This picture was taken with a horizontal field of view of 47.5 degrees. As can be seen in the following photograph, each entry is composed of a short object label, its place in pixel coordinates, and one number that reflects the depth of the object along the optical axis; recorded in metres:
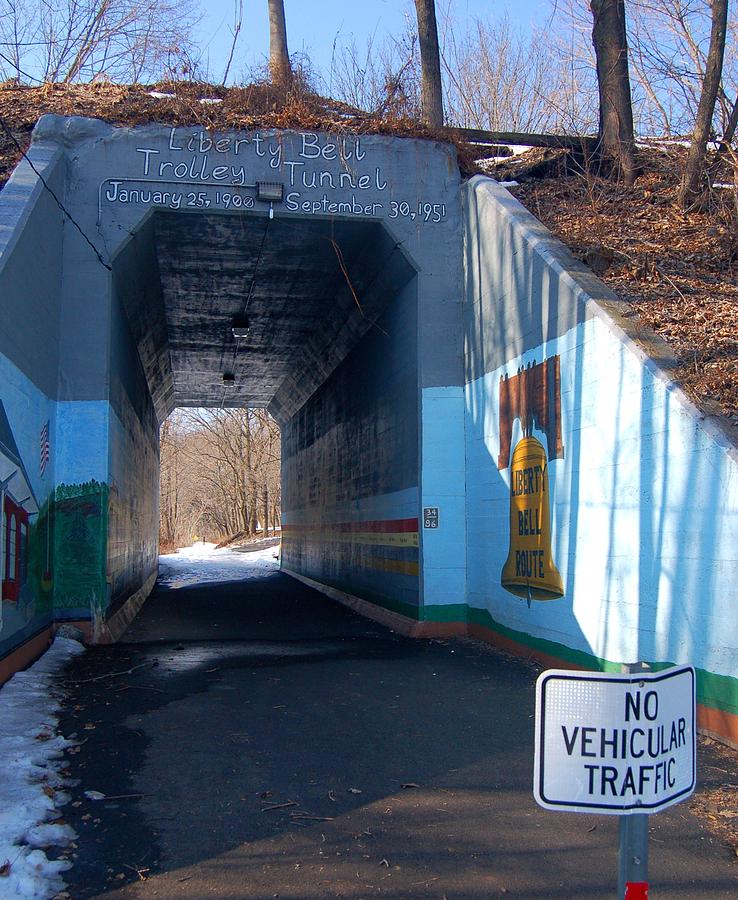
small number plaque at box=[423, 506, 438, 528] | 11.91
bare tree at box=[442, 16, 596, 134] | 24.70
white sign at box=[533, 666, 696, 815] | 2.51
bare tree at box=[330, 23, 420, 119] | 13.33
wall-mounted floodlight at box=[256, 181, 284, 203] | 12.10
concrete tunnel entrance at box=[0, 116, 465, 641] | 11.13
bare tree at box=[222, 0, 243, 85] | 13.21
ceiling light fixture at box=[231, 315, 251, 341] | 17.64
